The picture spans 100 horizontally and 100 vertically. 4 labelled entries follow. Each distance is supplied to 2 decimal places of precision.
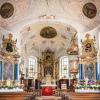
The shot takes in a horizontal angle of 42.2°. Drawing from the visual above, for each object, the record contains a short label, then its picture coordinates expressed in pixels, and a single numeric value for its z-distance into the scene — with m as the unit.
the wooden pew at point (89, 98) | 6.92
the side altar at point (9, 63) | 10.77
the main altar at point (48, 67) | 16.01
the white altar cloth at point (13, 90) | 10.52
